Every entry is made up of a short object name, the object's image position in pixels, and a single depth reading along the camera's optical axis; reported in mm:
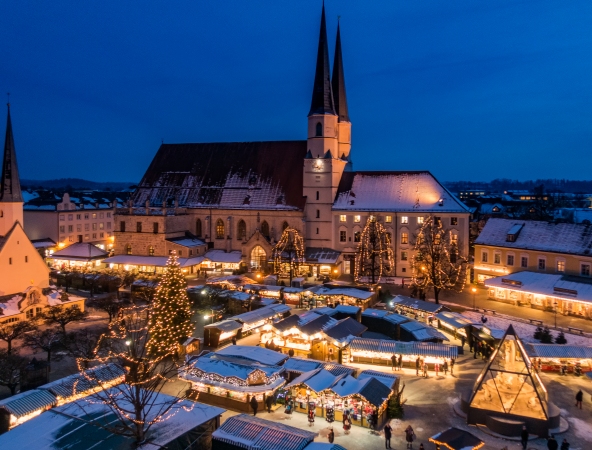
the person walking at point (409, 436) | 18797
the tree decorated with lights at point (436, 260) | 41688
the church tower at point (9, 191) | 38906
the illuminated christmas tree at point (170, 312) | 26547
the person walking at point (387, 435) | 18891
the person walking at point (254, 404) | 21797
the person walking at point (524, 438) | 19125
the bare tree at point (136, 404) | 16672
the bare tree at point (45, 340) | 26766
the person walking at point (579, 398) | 22297
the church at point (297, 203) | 51531
